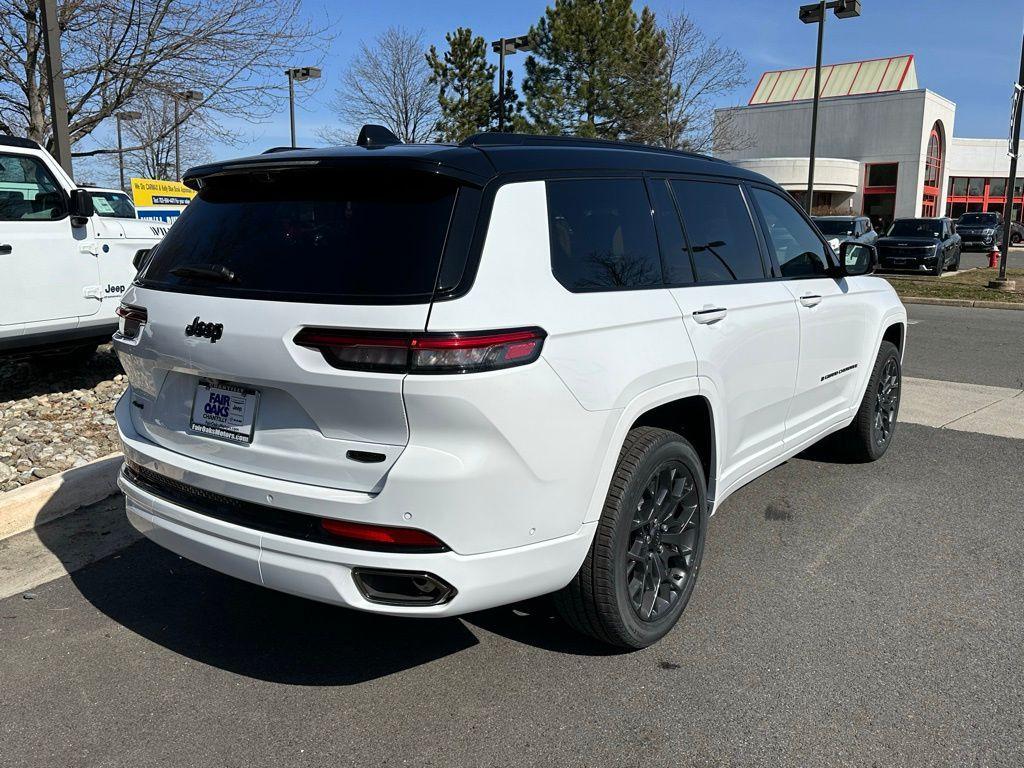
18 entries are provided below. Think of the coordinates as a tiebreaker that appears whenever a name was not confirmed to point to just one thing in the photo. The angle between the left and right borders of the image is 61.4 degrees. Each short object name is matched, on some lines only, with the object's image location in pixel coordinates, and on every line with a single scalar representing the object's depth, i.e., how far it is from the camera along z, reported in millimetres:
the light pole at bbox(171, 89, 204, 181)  11469
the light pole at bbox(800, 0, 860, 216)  20297
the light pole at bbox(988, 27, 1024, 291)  18281
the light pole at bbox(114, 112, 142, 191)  11818
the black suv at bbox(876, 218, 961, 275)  22250
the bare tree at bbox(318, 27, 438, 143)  36031
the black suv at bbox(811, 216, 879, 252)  22828
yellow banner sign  16781
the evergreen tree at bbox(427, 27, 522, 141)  37812
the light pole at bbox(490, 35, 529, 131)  23797
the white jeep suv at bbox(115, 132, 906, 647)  2547
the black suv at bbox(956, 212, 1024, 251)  36688
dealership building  53094
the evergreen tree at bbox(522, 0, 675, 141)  31828
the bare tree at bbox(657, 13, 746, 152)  31250
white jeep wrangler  6488
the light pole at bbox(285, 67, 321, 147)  19750
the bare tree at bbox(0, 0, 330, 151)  10586
